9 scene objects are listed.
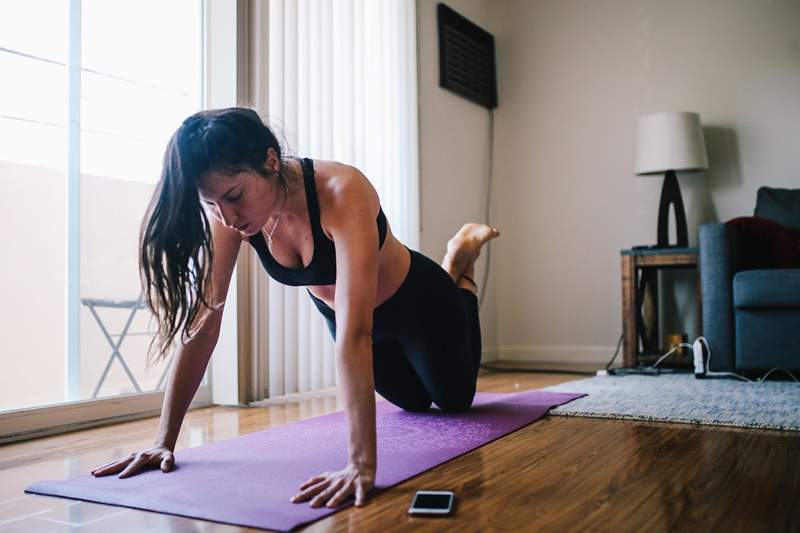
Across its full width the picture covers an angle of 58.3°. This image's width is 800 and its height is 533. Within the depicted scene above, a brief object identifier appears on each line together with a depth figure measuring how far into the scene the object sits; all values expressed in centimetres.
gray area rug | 207
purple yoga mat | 127
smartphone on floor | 121
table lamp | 377
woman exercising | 130
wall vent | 427
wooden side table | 364
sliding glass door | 247
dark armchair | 301
